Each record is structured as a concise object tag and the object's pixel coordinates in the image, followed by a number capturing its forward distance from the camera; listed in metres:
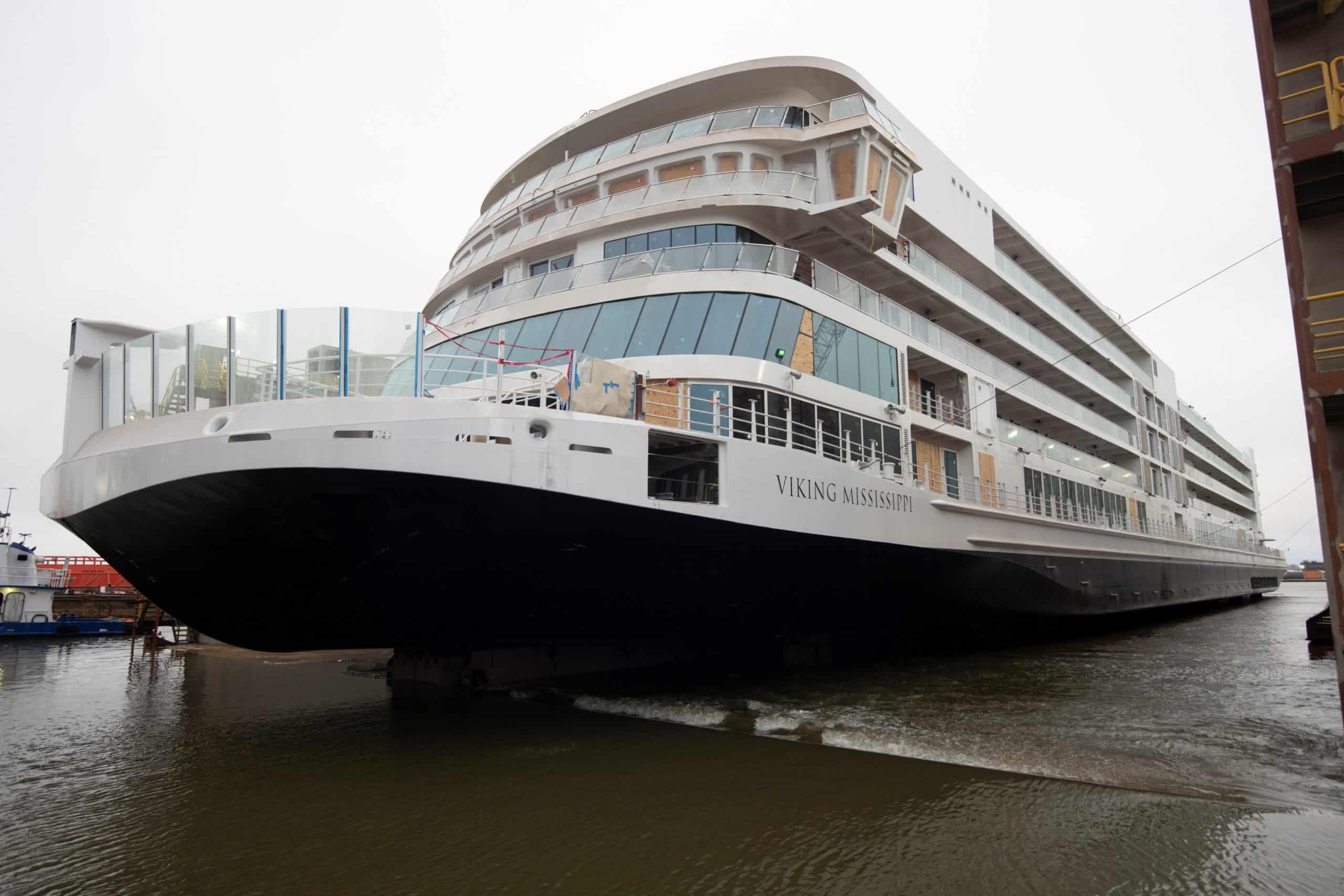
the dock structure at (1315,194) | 6.46
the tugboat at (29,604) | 27.03
